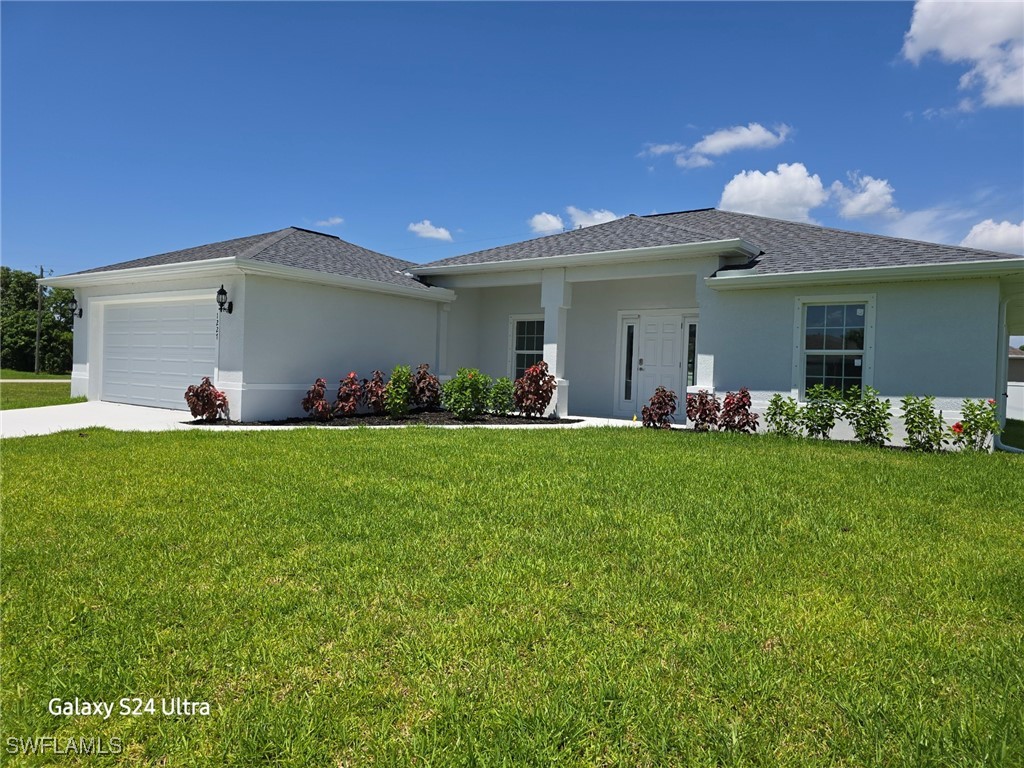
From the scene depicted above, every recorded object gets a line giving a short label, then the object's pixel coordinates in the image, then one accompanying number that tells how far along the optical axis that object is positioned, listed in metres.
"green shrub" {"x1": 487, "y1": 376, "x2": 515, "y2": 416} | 12.87
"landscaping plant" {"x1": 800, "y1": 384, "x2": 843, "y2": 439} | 9.65
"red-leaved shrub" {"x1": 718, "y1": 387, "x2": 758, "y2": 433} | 10.45
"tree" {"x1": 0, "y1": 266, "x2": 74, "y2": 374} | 35.22
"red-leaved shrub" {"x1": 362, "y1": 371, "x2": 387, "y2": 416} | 12.41
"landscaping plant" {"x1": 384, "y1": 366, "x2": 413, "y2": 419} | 12.24
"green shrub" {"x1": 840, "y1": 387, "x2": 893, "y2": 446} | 9.16
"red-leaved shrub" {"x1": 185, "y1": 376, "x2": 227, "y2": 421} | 11.26
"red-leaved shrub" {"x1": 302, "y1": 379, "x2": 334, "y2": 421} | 11.79
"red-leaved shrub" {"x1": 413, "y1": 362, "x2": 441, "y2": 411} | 13.29
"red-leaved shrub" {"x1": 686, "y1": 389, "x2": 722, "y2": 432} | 10.76
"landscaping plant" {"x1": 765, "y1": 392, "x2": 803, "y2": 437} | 9.95
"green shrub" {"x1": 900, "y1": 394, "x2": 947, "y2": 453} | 8.84
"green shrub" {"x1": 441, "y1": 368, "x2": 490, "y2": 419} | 12.48
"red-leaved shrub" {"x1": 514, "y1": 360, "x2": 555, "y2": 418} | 12.63
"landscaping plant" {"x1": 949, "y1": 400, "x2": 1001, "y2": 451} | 8.60
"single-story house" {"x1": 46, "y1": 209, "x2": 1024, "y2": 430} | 9.56
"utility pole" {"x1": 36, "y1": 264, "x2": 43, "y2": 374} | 32.56
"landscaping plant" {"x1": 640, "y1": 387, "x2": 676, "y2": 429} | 11.16
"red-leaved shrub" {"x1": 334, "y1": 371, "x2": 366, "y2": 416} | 12.06
